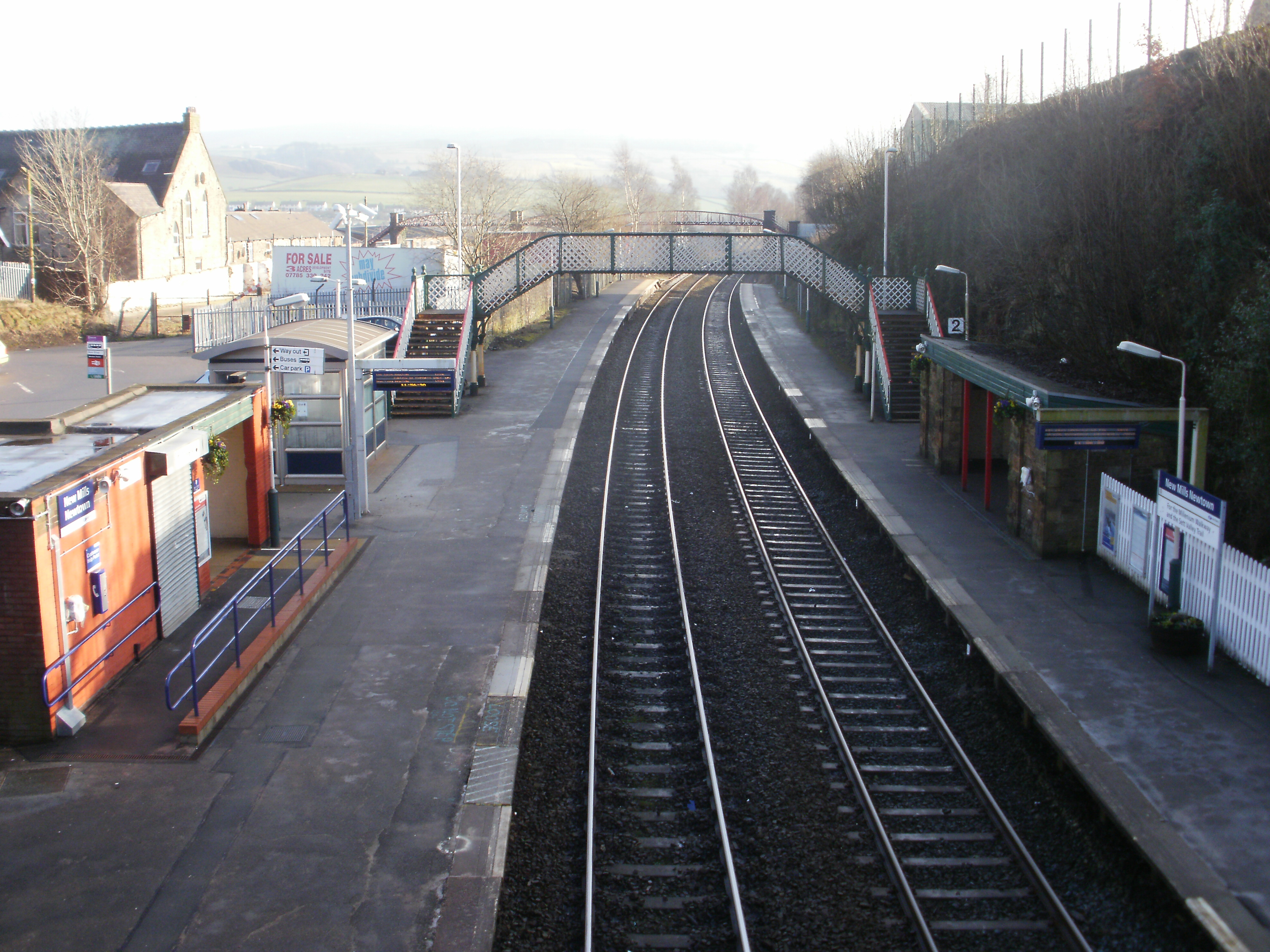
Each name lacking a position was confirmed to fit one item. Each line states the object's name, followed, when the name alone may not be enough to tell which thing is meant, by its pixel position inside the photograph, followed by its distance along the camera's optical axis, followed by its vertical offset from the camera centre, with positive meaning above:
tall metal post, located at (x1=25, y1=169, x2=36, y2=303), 40.15 +3.12
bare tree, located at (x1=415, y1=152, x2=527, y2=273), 47.00 +5.87
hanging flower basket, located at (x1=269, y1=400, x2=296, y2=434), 16.62 -1.64
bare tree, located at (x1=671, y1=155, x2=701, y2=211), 122.12 +17.74
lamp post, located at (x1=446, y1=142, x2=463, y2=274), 31.34 +3.86
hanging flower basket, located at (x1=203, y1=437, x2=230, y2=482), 13.21 -1.91
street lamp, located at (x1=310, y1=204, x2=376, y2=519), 16.36 -2.19
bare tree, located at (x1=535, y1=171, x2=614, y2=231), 56.03 +5.92
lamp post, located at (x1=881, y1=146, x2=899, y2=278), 27.45 +3.15
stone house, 44.34 +4.91
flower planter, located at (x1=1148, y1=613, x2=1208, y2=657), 11.05 -3.64
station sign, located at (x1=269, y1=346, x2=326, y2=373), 16.38 -0.75
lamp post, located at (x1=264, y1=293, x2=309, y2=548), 15.29 -2.88
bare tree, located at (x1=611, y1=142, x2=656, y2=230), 73.25 +13.23
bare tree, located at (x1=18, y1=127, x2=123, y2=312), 40.53 +4.32
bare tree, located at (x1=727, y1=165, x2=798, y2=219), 146.50 +17.35
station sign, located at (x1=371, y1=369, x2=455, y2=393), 19.64 -1.33
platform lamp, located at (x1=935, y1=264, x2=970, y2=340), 22.08 -0.25
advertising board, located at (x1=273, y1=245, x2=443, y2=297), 40.75 +1.90
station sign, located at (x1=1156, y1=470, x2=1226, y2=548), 10.48 -2.24
